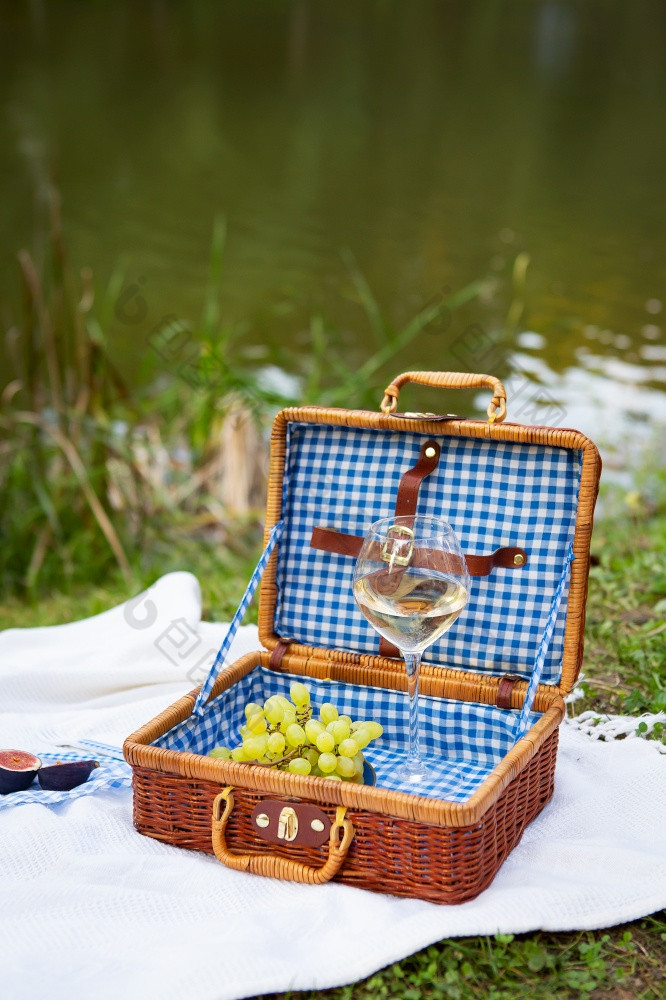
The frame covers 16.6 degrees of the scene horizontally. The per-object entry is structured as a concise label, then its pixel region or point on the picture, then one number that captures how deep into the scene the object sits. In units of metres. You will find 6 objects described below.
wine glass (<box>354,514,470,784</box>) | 1.92
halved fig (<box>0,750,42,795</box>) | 1.99
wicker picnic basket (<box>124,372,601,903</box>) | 1.85
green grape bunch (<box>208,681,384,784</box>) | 1.89
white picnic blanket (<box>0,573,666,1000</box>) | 1.77
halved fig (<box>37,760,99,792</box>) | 1.99
